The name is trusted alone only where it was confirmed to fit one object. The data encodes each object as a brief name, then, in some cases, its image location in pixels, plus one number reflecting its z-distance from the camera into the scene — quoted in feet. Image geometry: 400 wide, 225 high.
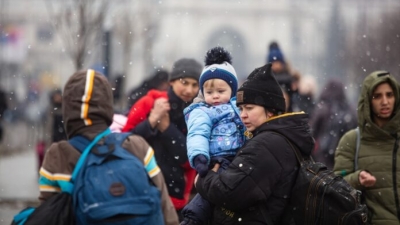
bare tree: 103.95
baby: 28.56
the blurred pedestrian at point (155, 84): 47.65
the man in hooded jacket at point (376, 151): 33.86
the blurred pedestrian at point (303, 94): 56.56
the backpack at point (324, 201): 26.82
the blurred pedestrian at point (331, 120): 60.80
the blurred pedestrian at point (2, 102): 95.29
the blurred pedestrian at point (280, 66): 55.51
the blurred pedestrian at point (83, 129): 25.71
